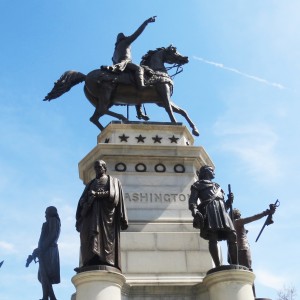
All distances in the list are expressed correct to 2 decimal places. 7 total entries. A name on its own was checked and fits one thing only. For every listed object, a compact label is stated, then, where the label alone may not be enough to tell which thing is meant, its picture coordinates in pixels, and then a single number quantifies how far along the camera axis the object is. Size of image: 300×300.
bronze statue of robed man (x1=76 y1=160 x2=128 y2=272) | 10.21
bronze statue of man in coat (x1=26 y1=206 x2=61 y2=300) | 12.37
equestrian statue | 15.70
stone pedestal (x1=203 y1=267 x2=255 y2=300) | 10.06
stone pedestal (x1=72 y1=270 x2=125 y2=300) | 9.62
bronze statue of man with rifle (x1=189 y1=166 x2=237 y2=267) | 10.86
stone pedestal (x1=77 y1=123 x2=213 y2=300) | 11.77
